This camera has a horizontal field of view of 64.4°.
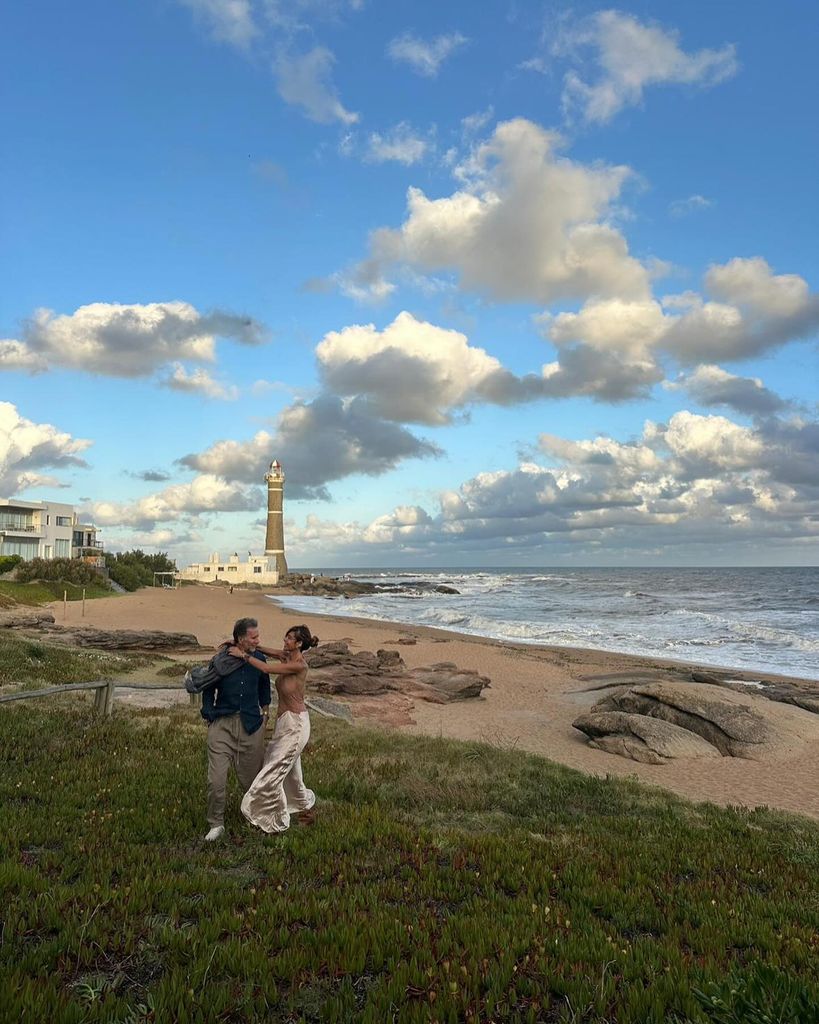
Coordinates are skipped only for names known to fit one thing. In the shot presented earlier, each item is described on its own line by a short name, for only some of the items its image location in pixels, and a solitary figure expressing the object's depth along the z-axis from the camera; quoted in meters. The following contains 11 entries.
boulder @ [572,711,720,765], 15.99
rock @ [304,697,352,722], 18.05
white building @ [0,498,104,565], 69.88
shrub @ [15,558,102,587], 57.50
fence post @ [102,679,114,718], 13.54
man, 7.52
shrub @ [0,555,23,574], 57.91
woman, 7.63
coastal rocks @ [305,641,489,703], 23.39
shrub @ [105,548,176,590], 75.94
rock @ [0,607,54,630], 31.23
